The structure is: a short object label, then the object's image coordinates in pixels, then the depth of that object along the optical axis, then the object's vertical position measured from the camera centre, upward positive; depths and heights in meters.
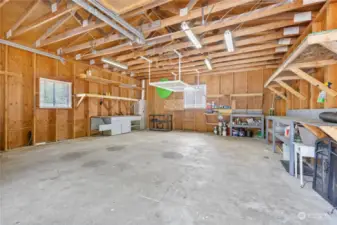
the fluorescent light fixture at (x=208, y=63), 5.25 +1.73
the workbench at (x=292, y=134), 1.69 -0.34
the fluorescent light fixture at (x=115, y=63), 4.72 +1.60
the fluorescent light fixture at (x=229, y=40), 3.29 +1.66
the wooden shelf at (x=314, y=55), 1.54 +0.77
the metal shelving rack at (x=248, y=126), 5.95 -0.42
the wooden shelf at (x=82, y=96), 5.55 +0.58
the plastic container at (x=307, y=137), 2.46 -0.42
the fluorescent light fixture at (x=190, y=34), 3.09 +1.70
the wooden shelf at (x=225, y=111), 6.66 +0.00
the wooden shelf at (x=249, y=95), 6.54 +0.73
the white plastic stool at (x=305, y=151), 2.22 -0.59
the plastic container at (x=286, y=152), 3.29 -0.90
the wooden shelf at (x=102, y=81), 5.73 +1.28
